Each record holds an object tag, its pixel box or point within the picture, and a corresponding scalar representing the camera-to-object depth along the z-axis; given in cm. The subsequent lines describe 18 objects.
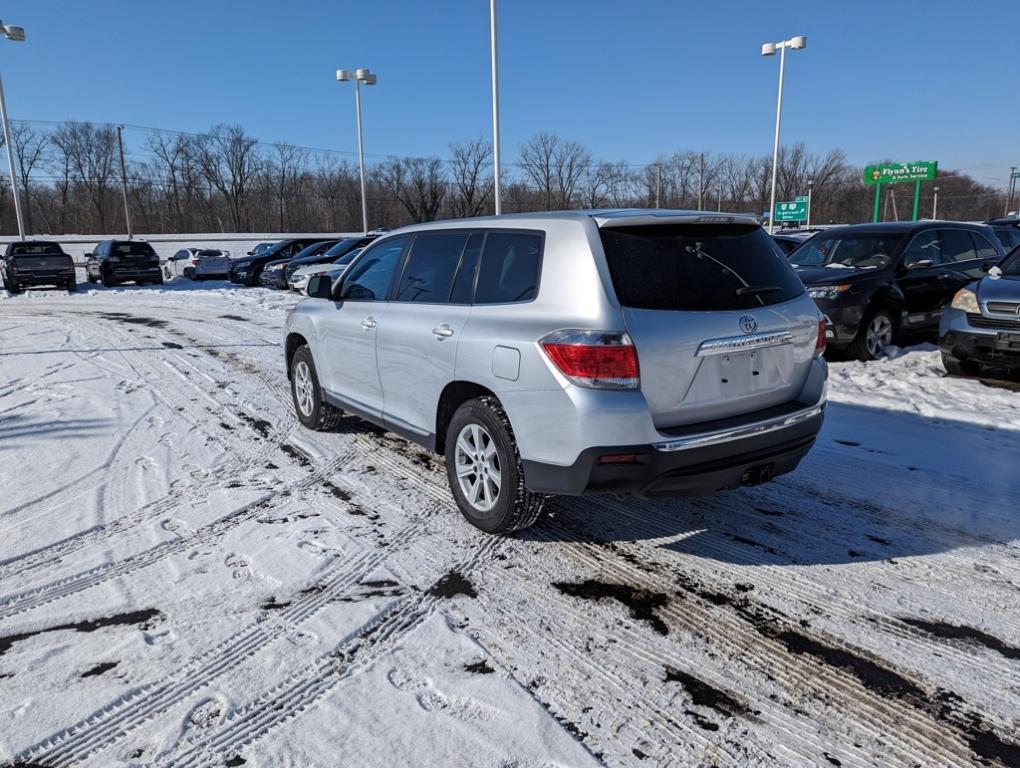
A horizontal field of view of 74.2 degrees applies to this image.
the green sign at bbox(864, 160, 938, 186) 5909
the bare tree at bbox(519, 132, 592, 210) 7594
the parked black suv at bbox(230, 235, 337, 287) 2542
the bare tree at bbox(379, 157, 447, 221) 7506
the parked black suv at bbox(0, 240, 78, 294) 2231
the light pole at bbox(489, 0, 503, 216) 2003
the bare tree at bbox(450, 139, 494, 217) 7375
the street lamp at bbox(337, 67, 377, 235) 3403
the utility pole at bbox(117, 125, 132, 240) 5393
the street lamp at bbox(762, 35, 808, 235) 3076
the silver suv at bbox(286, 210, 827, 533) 329
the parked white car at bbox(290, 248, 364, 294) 1887
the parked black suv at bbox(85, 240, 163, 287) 2519
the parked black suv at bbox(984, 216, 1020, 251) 1712
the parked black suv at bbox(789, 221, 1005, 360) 915
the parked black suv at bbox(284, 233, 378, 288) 2125
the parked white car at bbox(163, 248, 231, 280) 2888
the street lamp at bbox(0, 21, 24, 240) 2810
